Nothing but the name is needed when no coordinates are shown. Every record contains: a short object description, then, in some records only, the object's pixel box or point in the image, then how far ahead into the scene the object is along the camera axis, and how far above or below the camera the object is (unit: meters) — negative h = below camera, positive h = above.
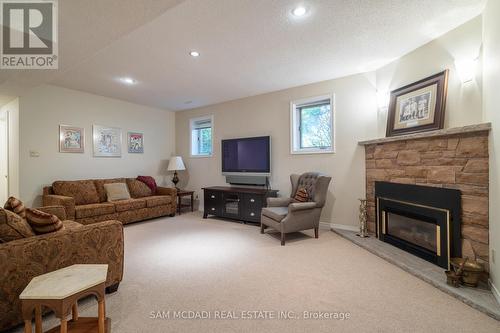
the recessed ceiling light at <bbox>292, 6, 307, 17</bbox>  2.15 +1.46
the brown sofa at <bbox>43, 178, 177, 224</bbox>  3.83 -0.68
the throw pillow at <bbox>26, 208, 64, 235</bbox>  1.77 -0.43
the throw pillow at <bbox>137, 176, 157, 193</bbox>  5.26 -0.37
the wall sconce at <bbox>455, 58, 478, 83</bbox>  2.36 +1.01
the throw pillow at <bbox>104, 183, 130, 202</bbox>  4.48 -0.51
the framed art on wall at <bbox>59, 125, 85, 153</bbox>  4.36 +0.52
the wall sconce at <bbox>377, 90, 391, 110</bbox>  3.45 +1.01
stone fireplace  2.14 -0.13
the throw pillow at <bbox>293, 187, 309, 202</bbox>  3.71 -0.48
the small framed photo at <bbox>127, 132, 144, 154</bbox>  5.40 +0.56
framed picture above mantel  2.66 +0.75
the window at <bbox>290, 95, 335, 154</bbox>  4.17 +0.76
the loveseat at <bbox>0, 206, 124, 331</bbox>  1.52 -0.68
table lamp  5.73 +0.04
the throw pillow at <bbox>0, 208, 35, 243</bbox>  1.62 -0.44
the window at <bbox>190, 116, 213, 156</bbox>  5.93 +0.77
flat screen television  4.68 +0.20
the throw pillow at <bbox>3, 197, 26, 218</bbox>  1.87 -0.34
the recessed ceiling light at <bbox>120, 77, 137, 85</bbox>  3.88 +1.47
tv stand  4.34 -0.72
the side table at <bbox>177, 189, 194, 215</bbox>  5.36 -0.73
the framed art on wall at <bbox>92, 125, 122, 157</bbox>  4.84 +0.54
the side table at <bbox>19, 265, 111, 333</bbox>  1.28 -0.73
